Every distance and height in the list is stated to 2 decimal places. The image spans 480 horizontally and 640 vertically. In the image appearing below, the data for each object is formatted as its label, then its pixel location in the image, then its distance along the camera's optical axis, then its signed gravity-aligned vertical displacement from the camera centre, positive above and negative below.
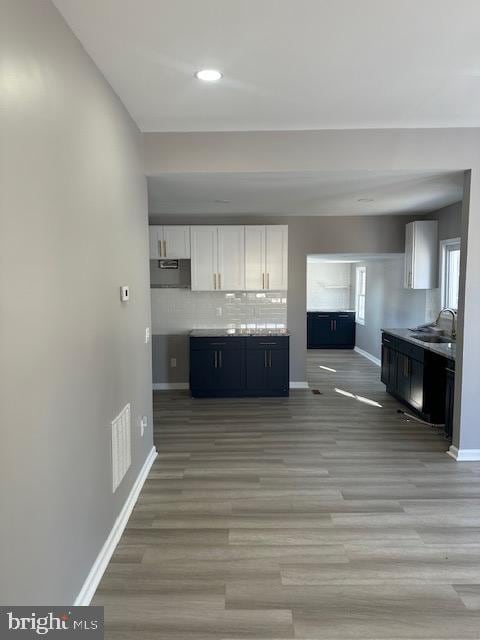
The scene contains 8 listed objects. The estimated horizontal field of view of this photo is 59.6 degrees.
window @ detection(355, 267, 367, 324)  9.62 -0.16
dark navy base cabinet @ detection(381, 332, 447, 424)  4.60 -1.09
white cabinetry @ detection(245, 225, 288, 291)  6.01 +0.43
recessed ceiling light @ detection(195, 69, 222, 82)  2.43 +1.25
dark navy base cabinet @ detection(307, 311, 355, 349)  10.02 -1.04
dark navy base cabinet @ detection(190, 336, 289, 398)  5.77 -1.06
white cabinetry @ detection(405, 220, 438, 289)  5.77 +0.44
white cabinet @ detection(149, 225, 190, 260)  6.00 +0.65
